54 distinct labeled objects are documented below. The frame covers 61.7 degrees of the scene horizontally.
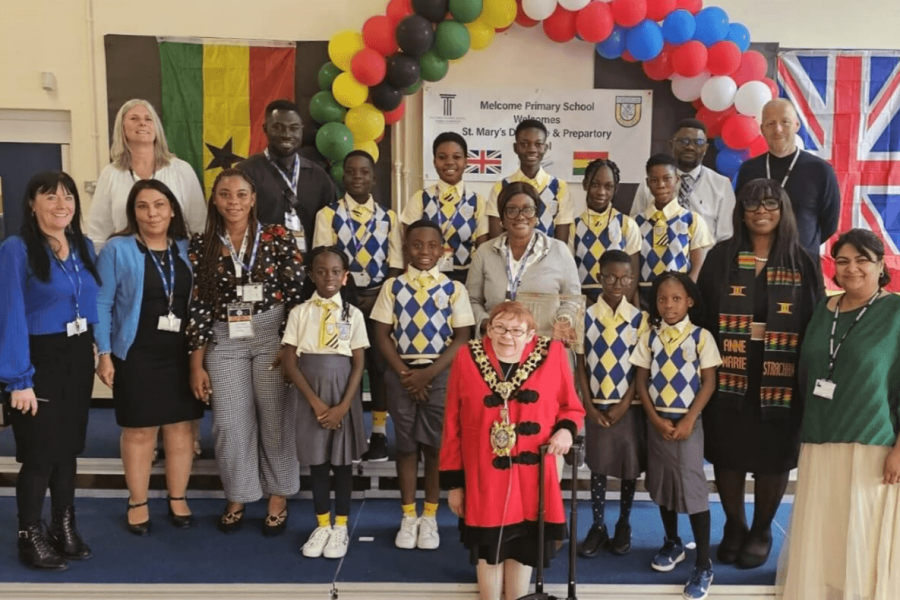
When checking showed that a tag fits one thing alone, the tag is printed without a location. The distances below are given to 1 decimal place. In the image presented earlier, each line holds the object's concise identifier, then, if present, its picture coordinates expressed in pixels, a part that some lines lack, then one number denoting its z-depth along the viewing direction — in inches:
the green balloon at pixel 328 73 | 209.5
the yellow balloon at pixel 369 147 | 206.1
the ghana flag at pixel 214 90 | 221.8
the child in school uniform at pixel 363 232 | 147.6
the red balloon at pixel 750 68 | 204.1
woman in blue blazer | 134.2
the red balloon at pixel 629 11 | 199.2
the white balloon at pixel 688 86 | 209.0
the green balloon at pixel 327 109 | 203.8
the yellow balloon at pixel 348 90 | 199.8
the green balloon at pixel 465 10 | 196.7
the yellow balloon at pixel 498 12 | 201.8
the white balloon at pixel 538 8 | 204.2
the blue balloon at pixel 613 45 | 208.8
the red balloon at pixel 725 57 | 199.5
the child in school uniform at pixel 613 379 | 128.0
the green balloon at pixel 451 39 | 198.7
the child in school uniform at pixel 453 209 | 148.1
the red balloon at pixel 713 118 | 207.3
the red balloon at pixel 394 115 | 209.6
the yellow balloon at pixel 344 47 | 203.2
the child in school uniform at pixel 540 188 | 146.9
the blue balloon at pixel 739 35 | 205.9
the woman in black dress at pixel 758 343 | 123.0
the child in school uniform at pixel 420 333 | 130.8
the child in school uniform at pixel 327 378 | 131.0
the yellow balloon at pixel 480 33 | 205.2
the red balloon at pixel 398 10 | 198.5
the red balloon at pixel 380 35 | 197.9
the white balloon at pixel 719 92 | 202.5
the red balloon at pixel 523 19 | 212.1
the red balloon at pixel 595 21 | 202.1
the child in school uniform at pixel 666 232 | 146.5
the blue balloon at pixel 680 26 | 198.5
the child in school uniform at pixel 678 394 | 124.5
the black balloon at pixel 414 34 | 194.1
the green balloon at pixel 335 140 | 199.6
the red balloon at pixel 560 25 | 209.0
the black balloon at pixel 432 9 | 195.3
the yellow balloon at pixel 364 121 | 201.9
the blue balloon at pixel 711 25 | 199.6
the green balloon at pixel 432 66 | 203.5
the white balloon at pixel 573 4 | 203.9
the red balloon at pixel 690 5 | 202.1
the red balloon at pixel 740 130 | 202.7
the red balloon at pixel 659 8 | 199.9
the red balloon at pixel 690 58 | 200.7
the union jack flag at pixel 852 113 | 226.8
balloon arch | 198.4
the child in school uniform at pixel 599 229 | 145.2
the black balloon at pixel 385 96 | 200.8
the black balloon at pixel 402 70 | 197.9
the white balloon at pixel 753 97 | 199.3
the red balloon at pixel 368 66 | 196.4
